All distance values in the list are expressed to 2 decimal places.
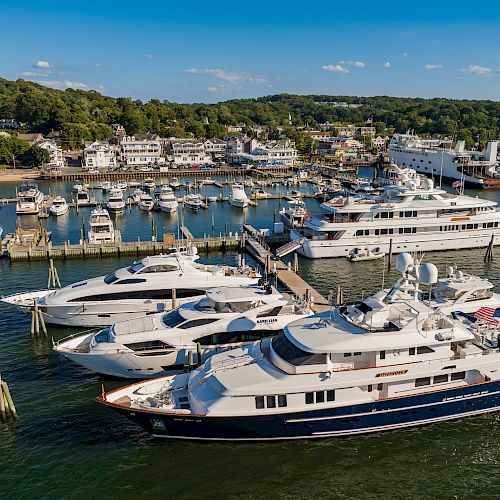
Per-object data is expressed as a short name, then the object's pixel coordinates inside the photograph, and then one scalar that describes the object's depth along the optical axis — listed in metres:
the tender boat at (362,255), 40.50
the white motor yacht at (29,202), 61.93
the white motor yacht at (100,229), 44.44
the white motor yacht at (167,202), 64.12
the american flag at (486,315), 20.28
